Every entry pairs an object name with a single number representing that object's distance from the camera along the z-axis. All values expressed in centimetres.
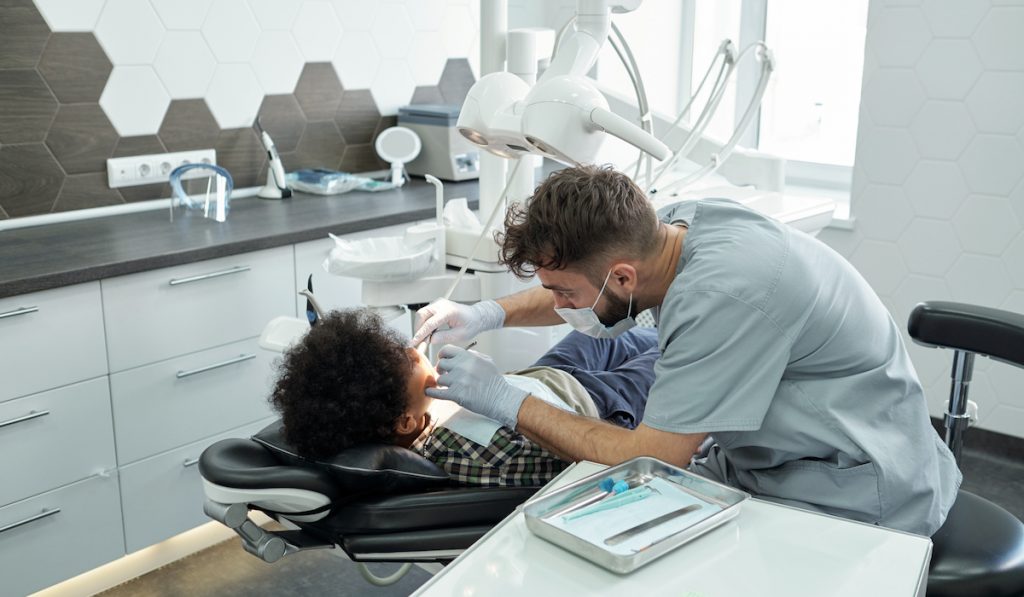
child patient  143
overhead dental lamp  158
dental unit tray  107
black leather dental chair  132
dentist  134
